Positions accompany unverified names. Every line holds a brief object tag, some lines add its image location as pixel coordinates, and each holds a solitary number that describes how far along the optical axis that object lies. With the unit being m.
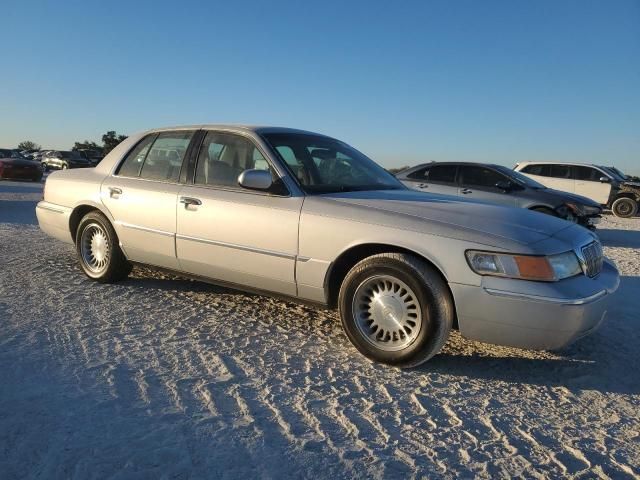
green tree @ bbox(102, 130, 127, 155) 73.14
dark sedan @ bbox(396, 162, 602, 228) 9.25
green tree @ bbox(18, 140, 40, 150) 93.24
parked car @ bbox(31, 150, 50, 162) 43.34
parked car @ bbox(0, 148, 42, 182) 20.81
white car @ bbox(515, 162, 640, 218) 16.08
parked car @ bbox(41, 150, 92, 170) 31.97
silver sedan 3.00
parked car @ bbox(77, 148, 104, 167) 37.54
